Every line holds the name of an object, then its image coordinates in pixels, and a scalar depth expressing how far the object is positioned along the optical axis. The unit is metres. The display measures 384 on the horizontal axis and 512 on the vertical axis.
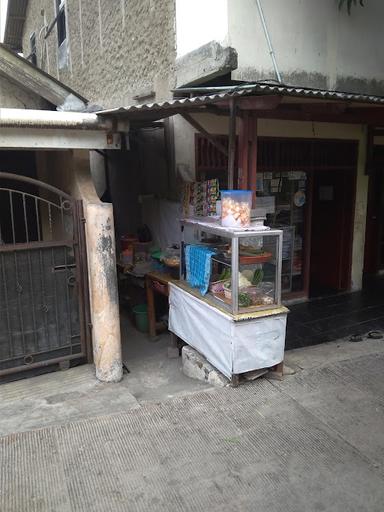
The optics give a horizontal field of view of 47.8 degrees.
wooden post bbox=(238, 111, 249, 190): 5.08
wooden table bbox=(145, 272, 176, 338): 6.50
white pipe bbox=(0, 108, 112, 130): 4.51
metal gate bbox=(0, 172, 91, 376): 4.98
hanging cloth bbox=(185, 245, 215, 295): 5.13
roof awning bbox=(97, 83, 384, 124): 4.40
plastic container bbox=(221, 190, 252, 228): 4.64
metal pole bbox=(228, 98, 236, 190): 4.66
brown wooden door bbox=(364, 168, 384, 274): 9.16
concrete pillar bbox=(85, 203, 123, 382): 5.04
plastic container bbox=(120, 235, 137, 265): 7.54
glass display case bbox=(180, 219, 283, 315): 4.59
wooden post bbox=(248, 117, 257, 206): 5.12
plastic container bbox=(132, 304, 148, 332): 7.35
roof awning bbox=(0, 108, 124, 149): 4.57
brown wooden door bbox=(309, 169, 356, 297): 8.37
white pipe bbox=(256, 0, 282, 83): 5.80
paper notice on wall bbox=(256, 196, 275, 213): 7.23
